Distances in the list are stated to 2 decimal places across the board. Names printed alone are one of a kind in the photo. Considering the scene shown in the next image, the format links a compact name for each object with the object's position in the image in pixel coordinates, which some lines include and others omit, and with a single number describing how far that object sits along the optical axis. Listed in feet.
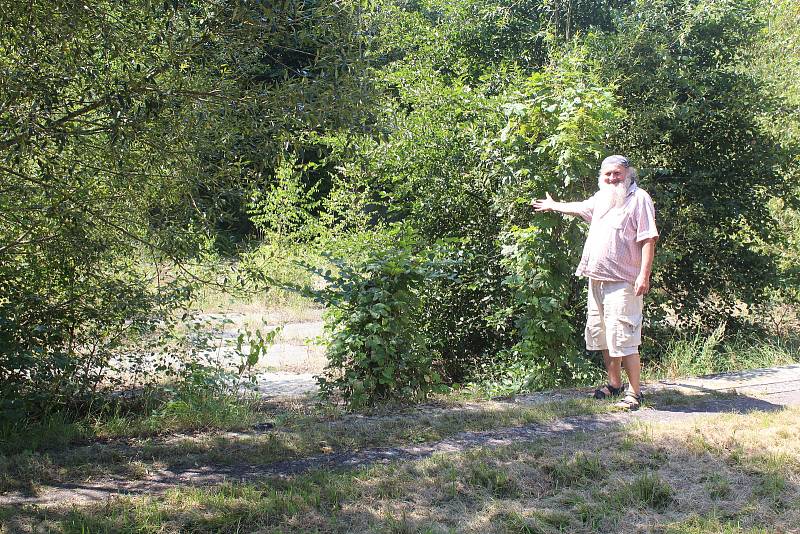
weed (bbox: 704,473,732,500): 12.34
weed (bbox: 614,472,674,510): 12.09
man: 17.70
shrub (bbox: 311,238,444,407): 19.58
